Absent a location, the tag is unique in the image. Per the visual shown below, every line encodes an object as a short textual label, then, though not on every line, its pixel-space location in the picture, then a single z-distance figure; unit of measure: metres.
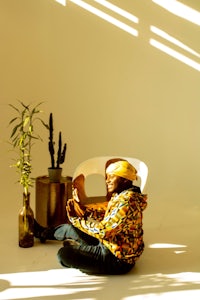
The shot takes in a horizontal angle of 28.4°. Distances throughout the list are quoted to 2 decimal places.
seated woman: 2.25
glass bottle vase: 2.76
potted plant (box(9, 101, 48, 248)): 2.76
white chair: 2.79
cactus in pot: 2.97
